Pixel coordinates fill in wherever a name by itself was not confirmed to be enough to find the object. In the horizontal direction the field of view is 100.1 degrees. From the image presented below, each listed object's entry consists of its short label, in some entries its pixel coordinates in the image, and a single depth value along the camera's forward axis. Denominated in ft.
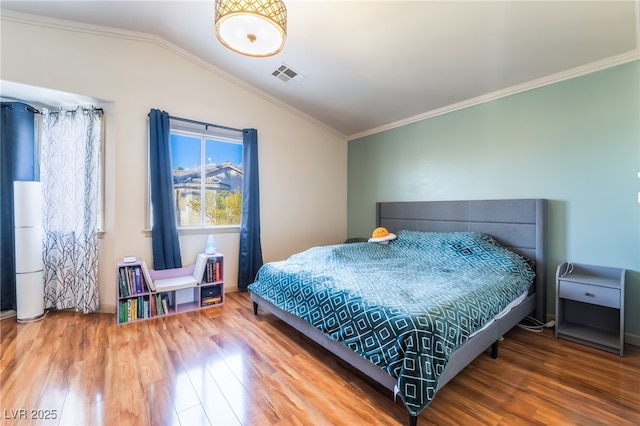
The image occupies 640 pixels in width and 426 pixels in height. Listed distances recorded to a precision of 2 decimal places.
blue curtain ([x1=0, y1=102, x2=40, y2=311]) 9.02
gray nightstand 7.06
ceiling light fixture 4.90
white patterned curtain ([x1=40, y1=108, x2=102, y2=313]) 9.50
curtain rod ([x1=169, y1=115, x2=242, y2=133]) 10.63
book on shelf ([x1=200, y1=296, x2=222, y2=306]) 10.43
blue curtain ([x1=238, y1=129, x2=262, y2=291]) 12.11
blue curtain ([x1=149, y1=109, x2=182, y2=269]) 10.00
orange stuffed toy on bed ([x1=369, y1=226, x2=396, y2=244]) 11.91
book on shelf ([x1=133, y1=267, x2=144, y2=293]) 9.23
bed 4.85
